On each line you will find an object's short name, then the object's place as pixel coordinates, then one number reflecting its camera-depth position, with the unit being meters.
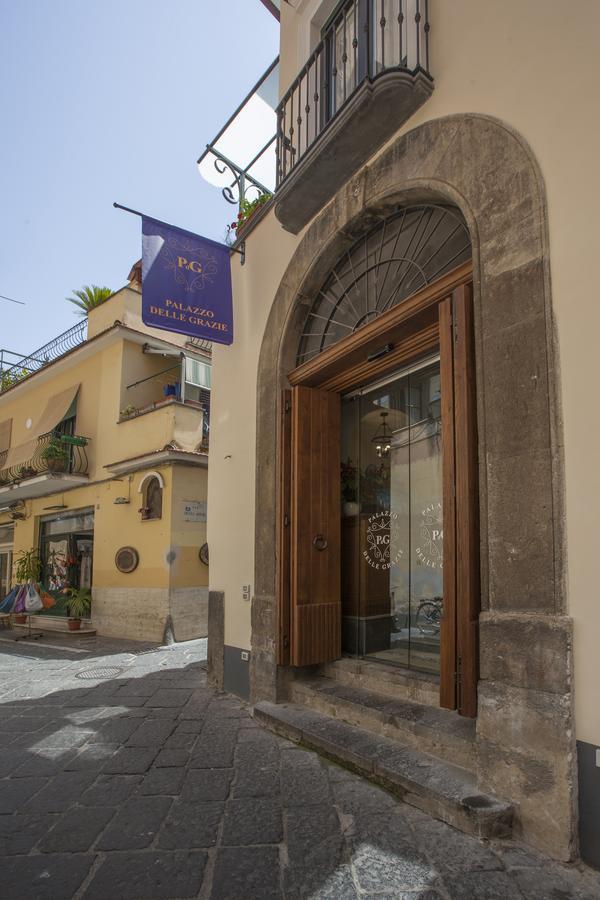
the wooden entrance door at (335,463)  3.51
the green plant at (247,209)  6.79
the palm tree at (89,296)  16.41
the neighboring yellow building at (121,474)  10.70
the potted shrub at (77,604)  12.02
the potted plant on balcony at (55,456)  12.64
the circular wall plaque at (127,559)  11.22
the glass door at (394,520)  4.90
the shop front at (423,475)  2.90
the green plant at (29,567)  14.08
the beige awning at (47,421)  13.77
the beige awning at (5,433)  16.95
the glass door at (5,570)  16.89
